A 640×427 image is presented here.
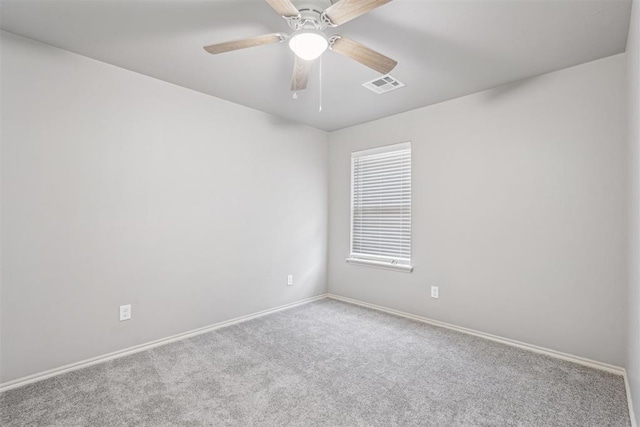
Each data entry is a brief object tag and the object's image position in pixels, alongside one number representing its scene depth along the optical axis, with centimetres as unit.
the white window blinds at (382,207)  362
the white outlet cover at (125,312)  255
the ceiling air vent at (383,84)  275
